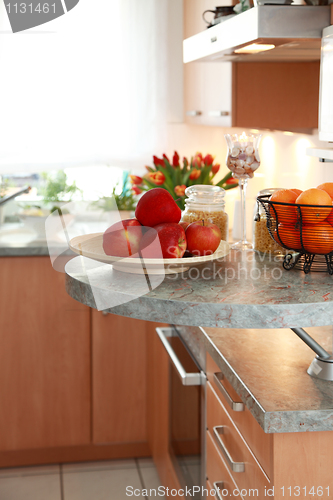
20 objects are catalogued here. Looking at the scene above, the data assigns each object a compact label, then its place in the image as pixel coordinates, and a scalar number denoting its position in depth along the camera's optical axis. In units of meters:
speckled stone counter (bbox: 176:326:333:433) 0.97
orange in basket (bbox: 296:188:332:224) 1.00
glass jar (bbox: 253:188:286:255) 1.21
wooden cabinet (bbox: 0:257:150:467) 2.27
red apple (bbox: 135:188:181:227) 1.07
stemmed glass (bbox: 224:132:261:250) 1.32
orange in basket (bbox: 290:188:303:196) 1.11
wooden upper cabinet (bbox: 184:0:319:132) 1.98
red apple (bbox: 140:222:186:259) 1.01
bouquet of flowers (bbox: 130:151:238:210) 2.14
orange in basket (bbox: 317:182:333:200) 1.09
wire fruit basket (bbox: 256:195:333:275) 1.00
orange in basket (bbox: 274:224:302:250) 1.03
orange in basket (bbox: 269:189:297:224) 1.03
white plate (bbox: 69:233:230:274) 1.00
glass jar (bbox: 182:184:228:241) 1.31
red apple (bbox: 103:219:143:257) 1.02
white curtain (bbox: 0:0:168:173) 2.86
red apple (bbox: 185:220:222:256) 1.06
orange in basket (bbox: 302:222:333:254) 0.99
